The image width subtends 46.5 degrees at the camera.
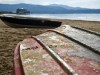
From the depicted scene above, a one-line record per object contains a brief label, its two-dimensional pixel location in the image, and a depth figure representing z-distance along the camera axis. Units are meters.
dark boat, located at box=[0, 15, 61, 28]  8.49
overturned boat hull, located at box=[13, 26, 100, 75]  1.30
